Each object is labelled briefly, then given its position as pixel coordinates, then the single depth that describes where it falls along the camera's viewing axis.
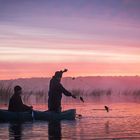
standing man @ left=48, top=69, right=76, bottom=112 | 28.67
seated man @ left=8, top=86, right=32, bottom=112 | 27.06
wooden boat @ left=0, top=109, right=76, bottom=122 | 26.23
